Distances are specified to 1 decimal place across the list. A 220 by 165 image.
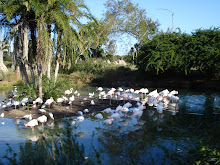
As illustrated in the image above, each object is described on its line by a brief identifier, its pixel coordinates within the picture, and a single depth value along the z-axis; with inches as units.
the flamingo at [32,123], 255.8
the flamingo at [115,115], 286.7
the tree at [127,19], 1152.8
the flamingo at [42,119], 274.0
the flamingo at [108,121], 276.7
